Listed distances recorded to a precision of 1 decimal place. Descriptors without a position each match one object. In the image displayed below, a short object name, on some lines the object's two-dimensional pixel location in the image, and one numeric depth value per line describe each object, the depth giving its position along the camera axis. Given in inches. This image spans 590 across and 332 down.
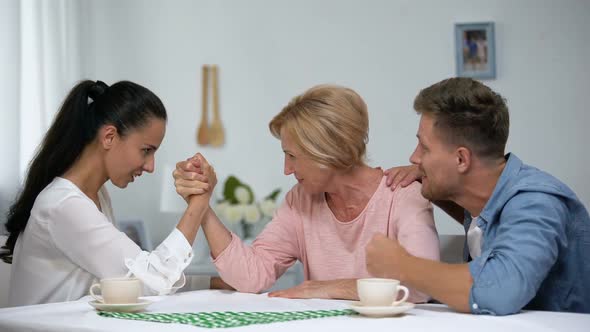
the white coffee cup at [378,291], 113.6
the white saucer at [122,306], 117.9
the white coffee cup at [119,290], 119.2
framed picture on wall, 214.5
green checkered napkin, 111.7
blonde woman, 138.2
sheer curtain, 198.2
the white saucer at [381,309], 112.9
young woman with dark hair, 136.3
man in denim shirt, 115.8
